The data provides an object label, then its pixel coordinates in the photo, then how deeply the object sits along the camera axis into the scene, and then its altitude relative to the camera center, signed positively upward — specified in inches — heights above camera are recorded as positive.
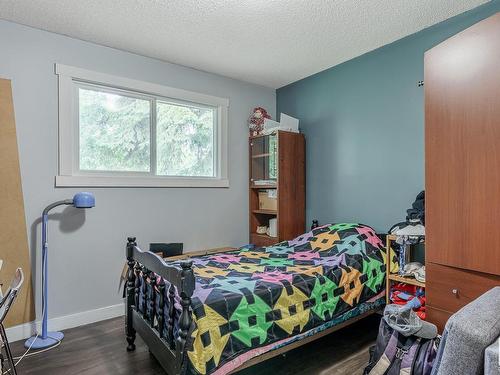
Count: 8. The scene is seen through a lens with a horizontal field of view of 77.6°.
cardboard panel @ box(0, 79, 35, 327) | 96.5 -8.0
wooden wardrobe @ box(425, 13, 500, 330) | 62.1 +4.1
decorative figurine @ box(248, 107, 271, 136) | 150.3 +32.8
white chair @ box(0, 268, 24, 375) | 61.0 -21.9
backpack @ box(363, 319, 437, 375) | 66.0 -37.2
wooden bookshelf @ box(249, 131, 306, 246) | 137.7 +5.4
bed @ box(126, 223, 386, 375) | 64.1 -27.8
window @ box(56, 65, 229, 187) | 109.2 +22.5
